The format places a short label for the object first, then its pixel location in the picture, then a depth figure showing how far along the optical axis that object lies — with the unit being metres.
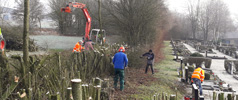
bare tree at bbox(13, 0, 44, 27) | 29.91
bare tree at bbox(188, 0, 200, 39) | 59.70
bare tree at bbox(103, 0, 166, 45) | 15.81
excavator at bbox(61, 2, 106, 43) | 12.82
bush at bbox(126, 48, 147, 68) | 11.87
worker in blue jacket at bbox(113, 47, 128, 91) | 7.34
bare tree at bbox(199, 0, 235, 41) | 54.34
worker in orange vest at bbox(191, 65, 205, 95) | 8.30
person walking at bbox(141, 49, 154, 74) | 10.99
